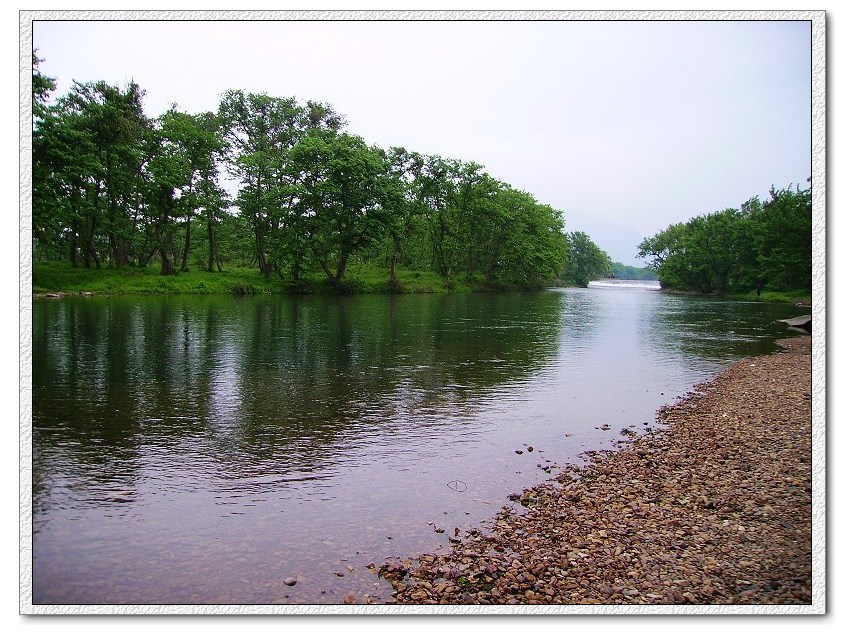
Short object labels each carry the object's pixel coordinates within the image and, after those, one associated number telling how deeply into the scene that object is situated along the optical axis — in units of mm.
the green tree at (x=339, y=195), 49844
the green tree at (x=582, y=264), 84669
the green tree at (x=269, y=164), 50781
